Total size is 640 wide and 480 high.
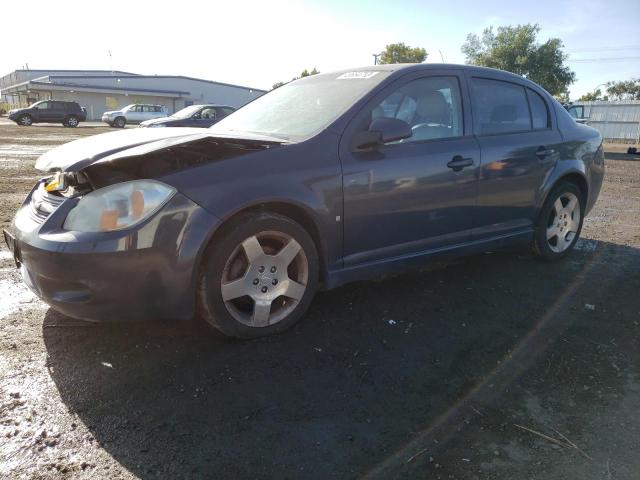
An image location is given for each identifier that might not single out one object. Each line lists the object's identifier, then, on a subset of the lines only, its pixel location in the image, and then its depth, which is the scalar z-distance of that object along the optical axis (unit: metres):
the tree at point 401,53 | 57.50
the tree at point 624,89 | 69.19
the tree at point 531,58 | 33.09
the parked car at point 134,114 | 34.78
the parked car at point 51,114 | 32.09
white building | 50.47
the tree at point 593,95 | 67.57
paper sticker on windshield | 3.69
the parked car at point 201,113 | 17.36
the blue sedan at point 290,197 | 2.60
